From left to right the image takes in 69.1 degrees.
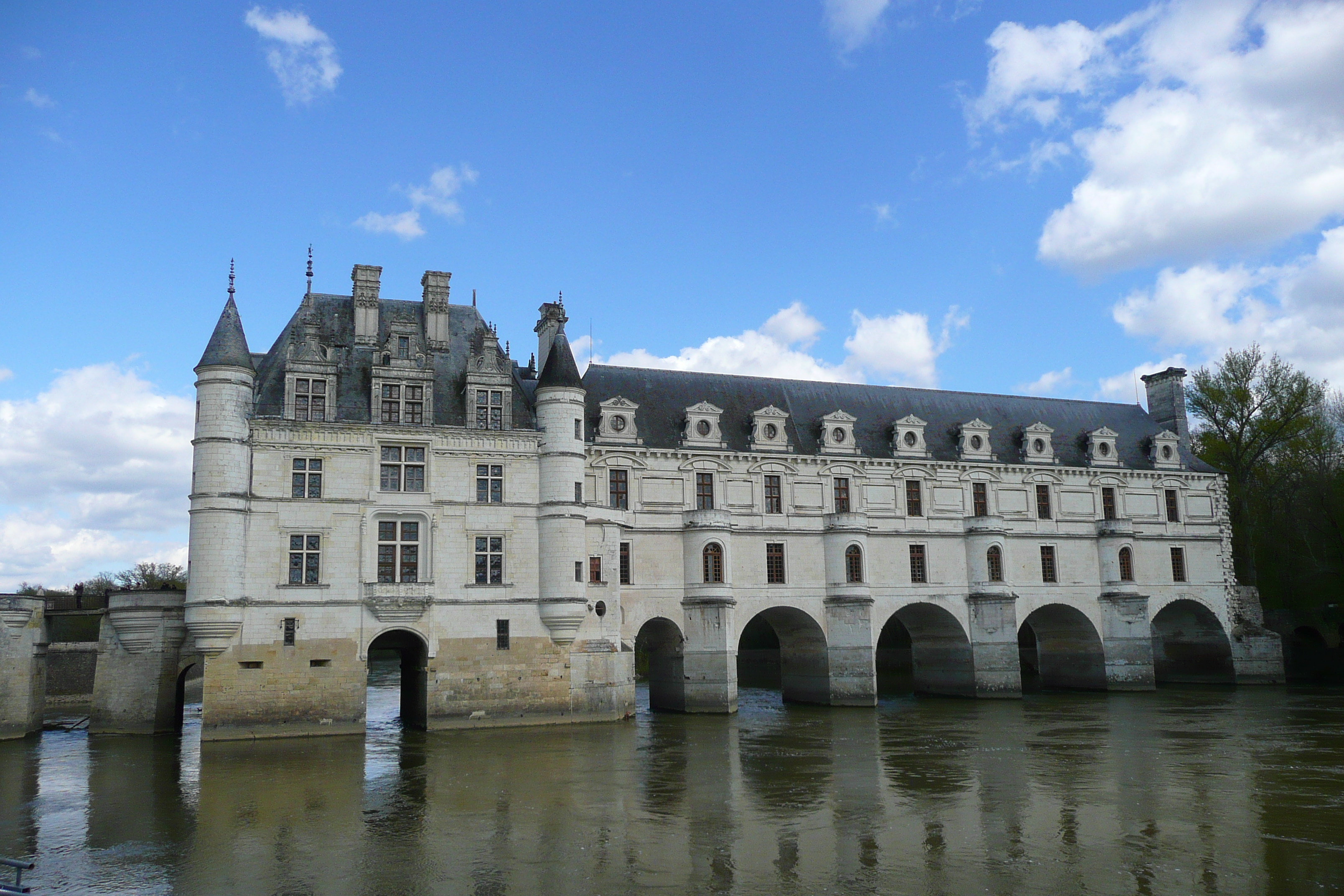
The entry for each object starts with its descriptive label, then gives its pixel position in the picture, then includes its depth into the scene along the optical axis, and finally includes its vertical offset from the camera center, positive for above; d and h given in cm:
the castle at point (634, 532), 3228 +268
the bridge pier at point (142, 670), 3319 -188
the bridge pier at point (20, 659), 3300 -135
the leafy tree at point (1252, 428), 5450 +886
